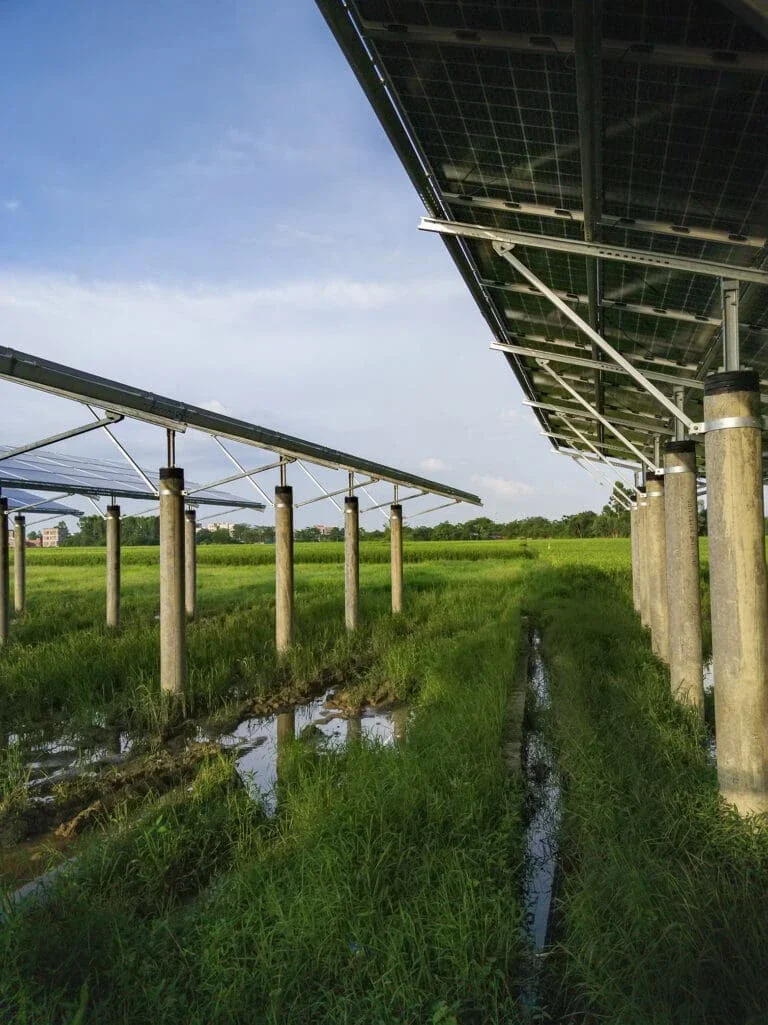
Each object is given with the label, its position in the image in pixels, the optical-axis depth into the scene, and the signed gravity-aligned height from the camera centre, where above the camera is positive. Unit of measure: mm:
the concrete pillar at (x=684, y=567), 7852 -260
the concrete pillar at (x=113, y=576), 15758 -471
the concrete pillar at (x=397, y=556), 18594 -212
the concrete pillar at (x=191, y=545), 18453 +159
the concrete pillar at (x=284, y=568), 12117 -296
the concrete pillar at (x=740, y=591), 4871 -323
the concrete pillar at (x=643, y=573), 13736 -577
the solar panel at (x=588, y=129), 3650 +2347
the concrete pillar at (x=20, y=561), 19266 -156
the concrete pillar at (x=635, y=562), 17000 -434
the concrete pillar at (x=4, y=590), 13453 -604
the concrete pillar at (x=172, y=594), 8805 -483
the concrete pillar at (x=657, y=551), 10719 -129
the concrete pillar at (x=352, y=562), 15391 -276
